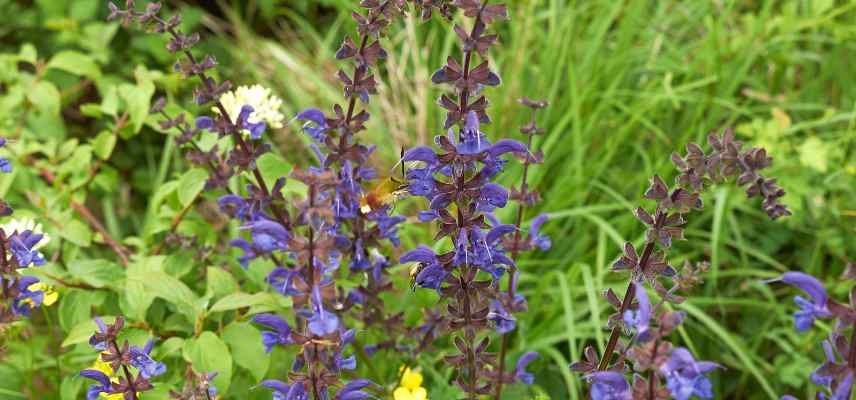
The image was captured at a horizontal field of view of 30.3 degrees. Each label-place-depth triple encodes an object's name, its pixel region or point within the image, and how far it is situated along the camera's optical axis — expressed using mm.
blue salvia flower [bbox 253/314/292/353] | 817
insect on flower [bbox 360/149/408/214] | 893
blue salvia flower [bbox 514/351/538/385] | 955
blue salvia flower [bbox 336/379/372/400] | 819
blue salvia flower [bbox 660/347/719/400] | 721
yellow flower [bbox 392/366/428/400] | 935
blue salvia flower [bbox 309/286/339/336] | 755
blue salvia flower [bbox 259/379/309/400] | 796
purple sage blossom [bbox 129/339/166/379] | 836
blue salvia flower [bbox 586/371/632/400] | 759
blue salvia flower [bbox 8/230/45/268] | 868
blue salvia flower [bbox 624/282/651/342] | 736
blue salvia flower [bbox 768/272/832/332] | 738
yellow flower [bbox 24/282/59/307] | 941
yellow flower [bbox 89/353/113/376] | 945
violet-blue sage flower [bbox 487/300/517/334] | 887
